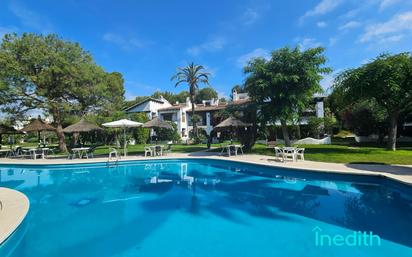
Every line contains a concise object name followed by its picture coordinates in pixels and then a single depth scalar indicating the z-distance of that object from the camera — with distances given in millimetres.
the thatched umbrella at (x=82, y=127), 16938
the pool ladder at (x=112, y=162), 14447
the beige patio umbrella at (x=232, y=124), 16984
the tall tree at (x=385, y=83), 14422
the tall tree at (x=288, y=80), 15828
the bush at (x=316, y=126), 24906
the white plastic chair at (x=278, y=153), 12777
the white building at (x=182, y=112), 34750
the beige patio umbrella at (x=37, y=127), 18266
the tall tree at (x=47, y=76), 18000
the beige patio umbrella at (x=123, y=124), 16339
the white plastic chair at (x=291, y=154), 12797
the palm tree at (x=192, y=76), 29797
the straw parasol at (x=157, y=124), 17844
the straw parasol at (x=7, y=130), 19853
